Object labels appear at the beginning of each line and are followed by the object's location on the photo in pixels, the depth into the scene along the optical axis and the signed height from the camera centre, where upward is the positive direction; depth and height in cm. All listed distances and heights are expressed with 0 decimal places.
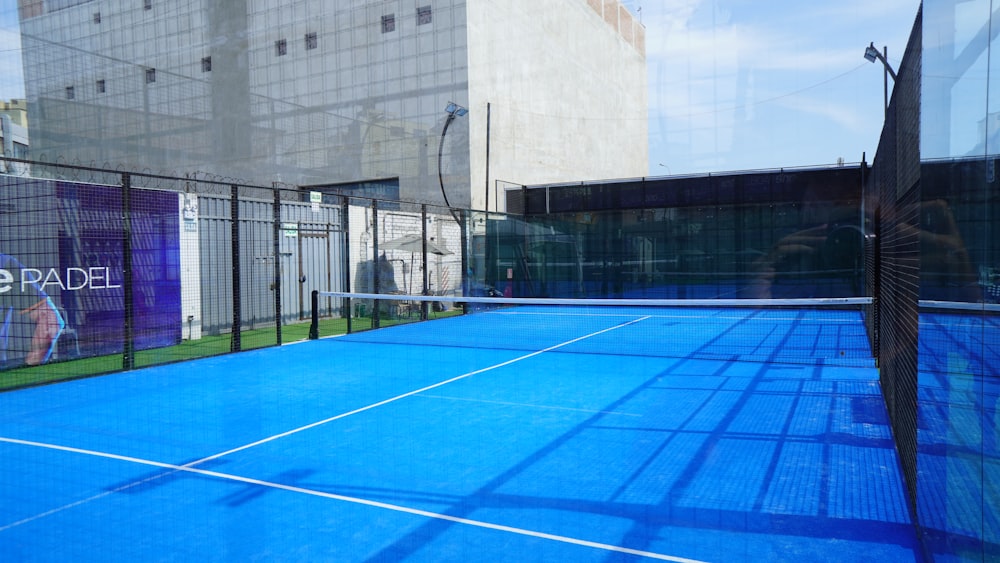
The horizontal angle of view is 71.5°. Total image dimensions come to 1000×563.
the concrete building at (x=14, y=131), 1145 +303
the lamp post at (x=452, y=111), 2055 +461
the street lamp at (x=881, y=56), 1486 +444
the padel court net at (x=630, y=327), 1112 -136
